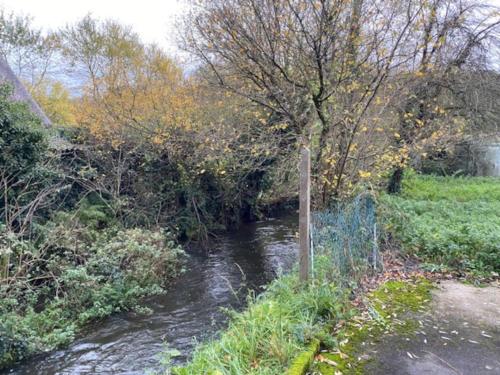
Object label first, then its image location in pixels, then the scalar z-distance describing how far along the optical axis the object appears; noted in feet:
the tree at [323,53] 20.37
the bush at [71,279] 18.78
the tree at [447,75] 22.74
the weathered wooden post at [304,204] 13.75
